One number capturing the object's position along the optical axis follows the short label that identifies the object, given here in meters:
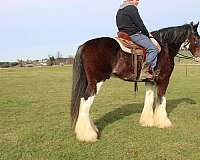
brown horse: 8.23
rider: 8.95
